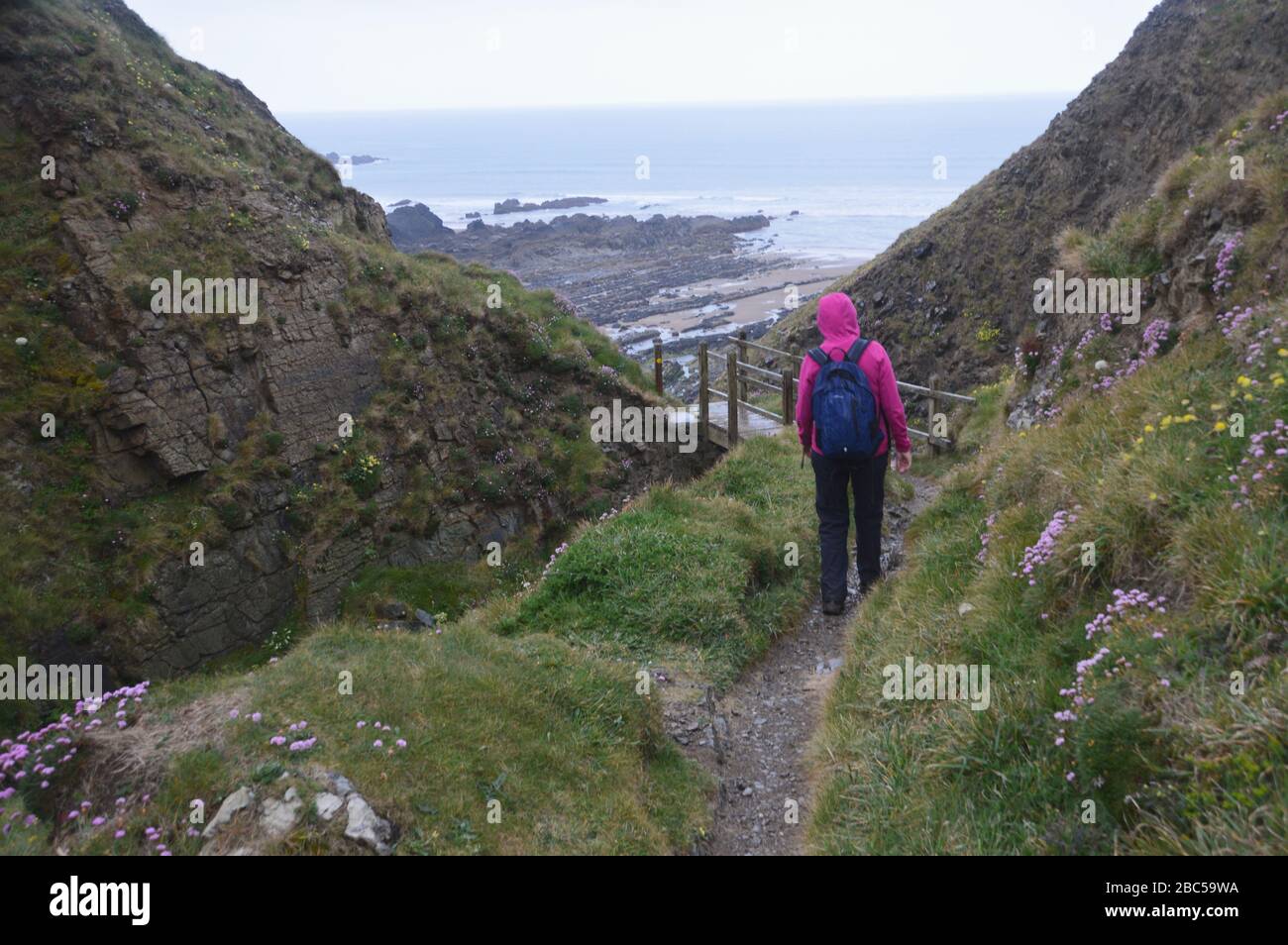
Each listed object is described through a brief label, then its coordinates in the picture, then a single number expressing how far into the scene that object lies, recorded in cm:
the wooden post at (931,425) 1591
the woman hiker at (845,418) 725
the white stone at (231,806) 412
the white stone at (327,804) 425
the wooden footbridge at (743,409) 1659
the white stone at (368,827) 418
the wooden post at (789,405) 1661
